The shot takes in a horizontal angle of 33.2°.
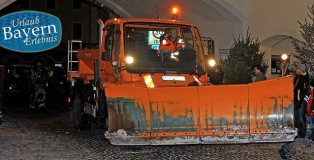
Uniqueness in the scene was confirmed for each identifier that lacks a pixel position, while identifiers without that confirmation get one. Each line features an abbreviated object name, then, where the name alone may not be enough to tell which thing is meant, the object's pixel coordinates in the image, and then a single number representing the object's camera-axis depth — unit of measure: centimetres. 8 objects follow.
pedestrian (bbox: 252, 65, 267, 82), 1388
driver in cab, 1011
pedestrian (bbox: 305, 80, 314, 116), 1142
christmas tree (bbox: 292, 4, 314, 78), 1467
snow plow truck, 845
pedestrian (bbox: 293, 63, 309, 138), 1108
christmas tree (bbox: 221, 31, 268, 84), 1738
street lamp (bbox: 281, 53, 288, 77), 1837
